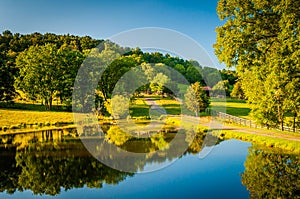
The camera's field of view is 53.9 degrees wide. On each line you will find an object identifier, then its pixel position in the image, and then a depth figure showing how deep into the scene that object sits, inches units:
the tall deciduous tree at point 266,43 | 681.6
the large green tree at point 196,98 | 1806.1
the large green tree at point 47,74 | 2005.4
